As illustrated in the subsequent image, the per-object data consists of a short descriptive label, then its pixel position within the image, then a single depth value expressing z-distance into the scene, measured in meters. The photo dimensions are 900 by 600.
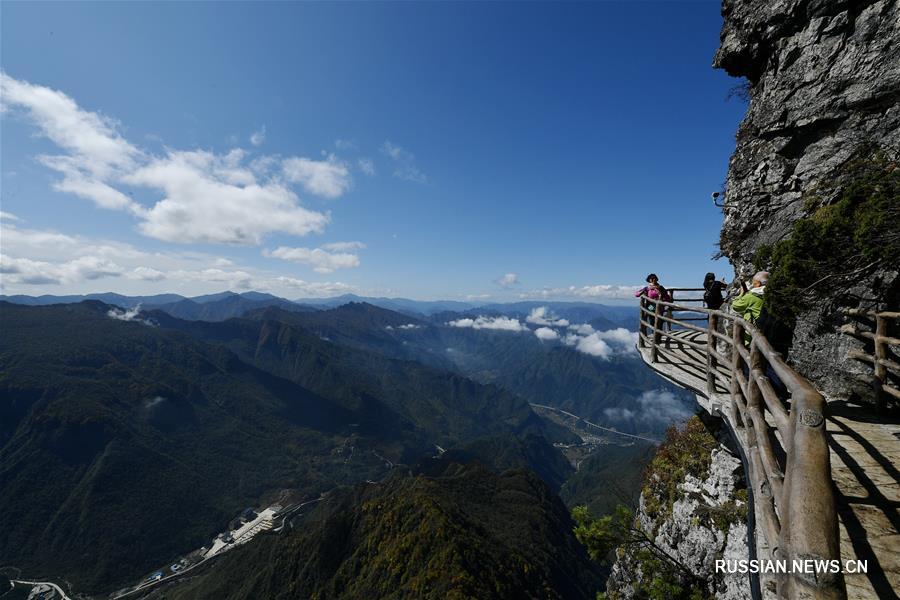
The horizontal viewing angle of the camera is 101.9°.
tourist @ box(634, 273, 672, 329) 13.68
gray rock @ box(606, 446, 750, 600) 8.80
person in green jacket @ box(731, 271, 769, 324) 8.47
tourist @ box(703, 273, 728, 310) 12.26
